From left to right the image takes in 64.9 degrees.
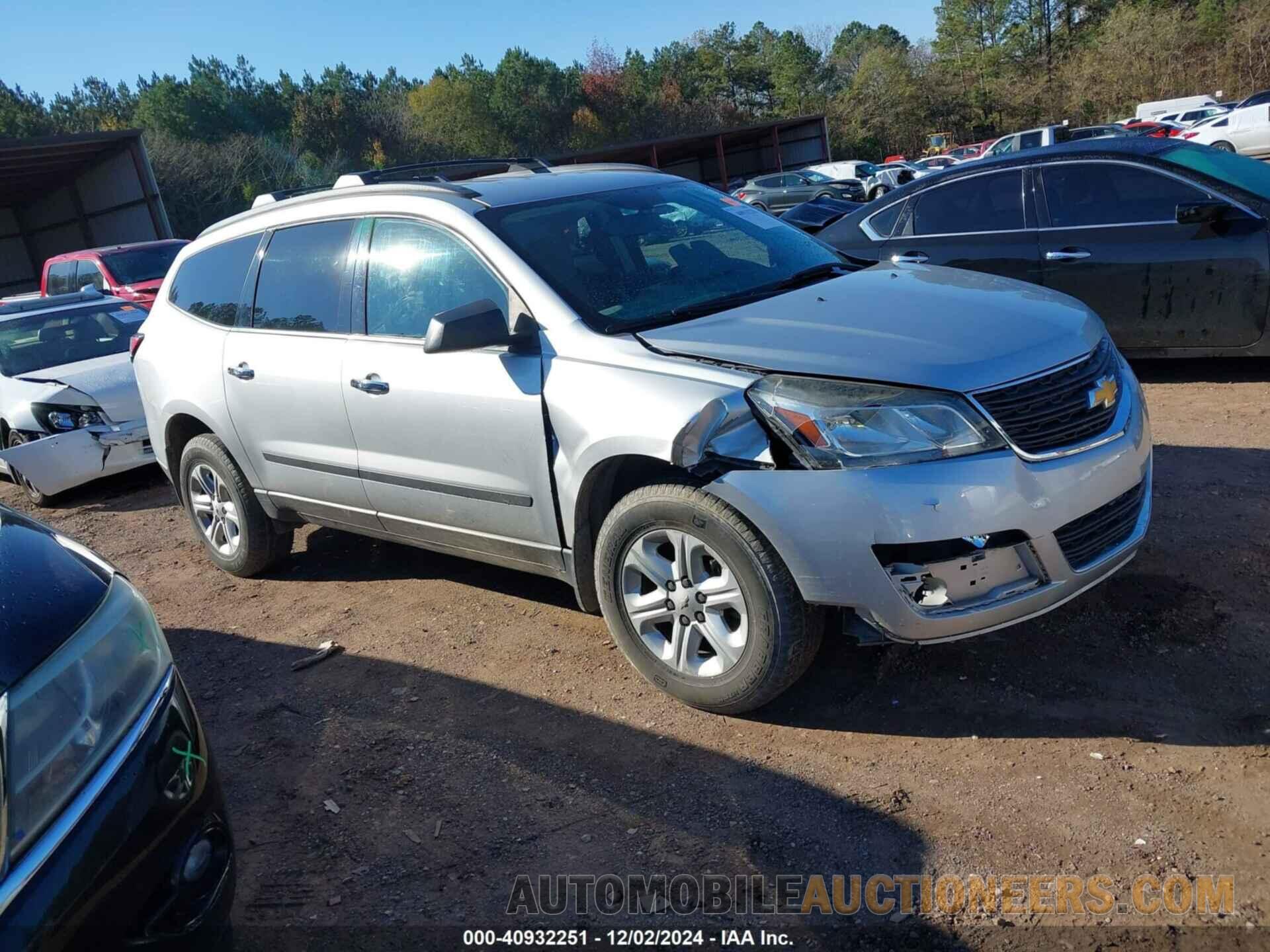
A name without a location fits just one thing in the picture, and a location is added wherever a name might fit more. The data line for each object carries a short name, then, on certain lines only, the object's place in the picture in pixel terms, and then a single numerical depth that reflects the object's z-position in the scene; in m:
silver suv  2.96
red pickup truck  14.37
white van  38.88
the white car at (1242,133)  23.55
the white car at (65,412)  7.27
